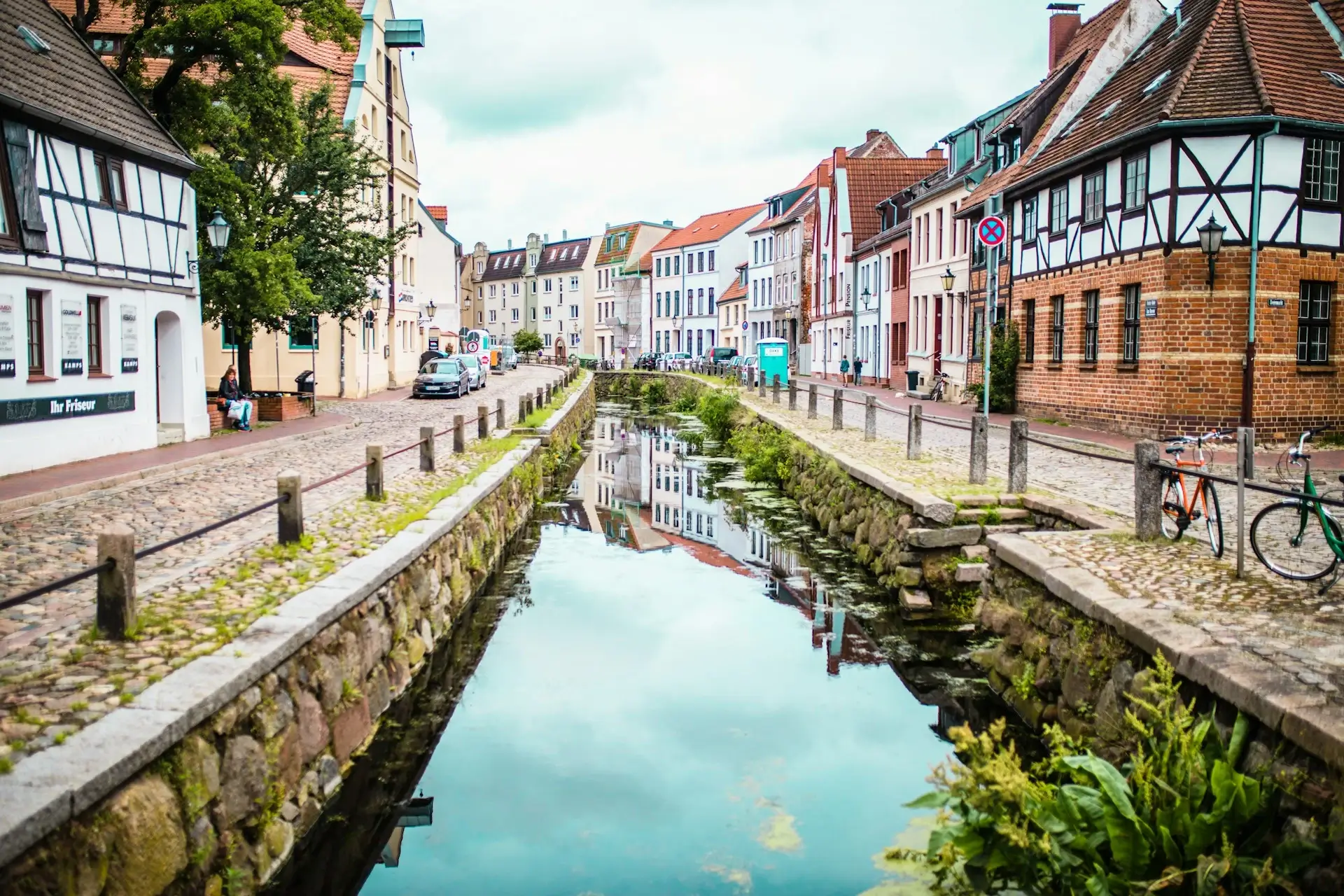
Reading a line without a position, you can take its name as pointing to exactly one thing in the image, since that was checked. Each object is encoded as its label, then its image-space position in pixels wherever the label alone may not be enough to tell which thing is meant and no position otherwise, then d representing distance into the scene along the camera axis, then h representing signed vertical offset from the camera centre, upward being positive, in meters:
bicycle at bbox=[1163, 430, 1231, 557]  8.84 -1.18
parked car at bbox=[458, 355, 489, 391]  44.99 -0.45
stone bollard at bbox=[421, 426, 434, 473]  15.41 -1.23
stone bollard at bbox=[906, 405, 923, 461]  16.28 -1.06
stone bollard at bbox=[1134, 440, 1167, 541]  9.30 -1.13
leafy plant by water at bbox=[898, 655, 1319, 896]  4.73 -2.02
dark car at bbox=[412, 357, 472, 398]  38.56 -0.68
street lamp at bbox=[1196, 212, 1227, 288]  18.25 +2.00
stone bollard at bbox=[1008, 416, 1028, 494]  11.90 -1.00
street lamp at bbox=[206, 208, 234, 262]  20.84 +2.33
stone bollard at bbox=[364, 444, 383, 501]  12.58 -1.29
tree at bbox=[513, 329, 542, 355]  95.12 +1.50
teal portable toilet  48.56 +0.18
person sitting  22.94 -0.83
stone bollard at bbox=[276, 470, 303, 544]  9.46 -1.25
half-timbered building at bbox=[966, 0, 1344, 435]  19.41 +2.40
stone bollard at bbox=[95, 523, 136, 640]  6.34 -1.29
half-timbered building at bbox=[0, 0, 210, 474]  15.23 +1.45
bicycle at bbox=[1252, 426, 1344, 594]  7.46 -1.30
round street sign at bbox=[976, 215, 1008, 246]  18.39 +2.13
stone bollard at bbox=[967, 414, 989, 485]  13.25 -1.02
